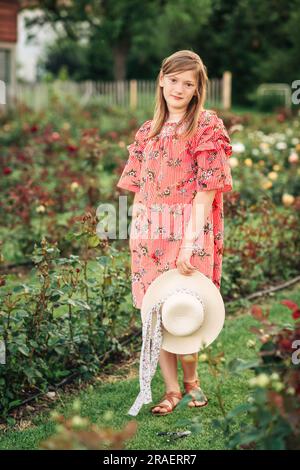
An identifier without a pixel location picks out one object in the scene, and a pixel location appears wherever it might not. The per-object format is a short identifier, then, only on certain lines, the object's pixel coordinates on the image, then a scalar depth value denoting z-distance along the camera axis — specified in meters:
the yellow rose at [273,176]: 6.56
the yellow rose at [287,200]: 6.14
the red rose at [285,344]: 2.29
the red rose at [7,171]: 6.99
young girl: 3.38
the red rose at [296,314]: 2.32
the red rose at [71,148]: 7.83
